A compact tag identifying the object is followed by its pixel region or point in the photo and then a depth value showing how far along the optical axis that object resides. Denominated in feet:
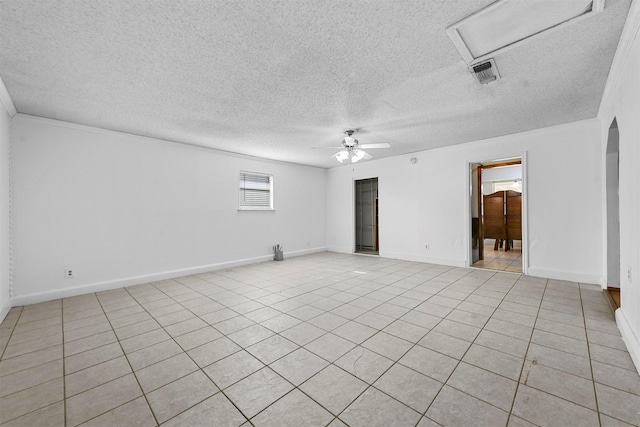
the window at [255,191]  19.65
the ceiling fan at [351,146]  13.98
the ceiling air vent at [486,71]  7.90
